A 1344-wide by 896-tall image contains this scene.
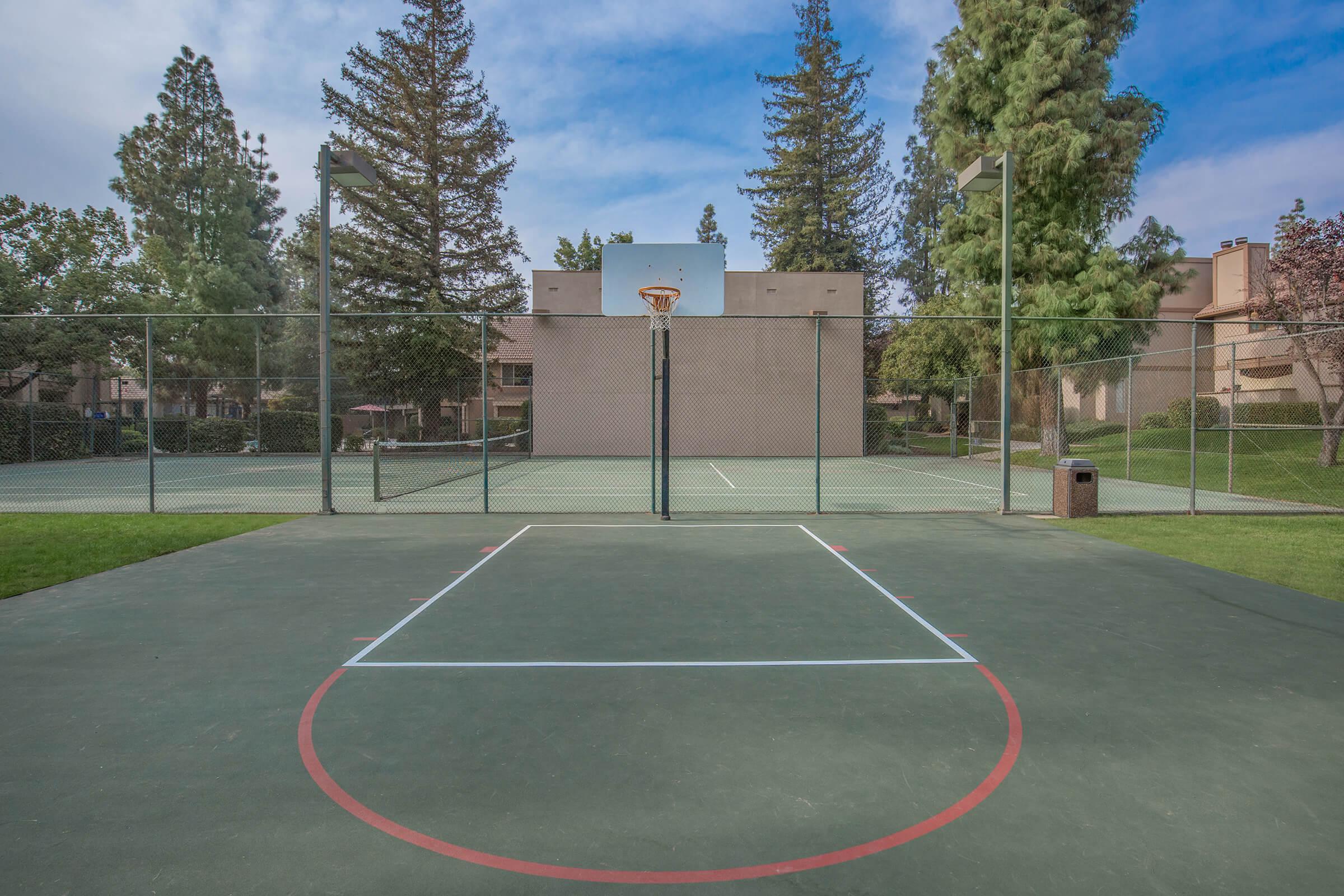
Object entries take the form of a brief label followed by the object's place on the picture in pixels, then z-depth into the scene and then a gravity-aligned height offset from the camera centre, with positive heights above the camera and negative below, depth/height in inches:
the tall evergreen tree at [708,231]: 2086.6 +602.0
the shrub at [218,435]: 1027.9 -11.8
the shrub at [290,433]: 997.2 -8.7
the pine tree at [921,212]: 1561.3 +507.7
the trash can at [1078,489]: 386.9 -34.4
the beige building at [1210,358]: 980.9 +112.4
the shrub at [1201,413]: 927.7 +22.7
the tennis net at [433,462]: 586.6 -41.8
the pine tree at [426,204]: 983.6 +344.0
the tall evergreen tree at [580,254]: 1550.2 +394.3
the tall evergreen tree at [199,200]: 1370.6 +480.0
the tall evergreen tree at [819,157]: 1521.9 +606.4
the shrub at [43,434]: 805.2 -9.3
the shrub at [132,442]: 977.5 -23.0
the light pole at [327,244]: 377.1 +105.4
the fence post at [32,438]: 812.6 -14.4
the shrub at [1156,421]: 1007.6 +11.8
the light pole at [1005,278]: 386.0 +86.6
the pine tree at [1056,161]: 761.6 +299.9
